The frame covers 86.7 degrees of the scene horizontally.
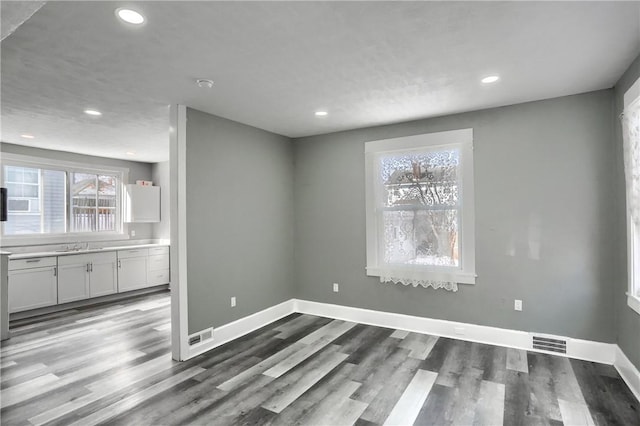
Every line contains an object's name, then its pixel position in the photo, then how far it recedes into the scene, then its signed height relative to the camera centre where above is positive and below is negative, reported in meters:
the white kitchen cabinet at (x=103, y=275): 5.52 -0.95
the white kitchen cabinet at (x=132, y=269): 5.89 -0.92
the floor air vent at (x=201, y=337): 3.46 -1.25
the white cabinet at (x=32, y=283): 4.68 -0.93
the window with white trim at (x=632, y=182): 2.54 +0.24
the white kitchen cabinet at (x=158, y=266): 6.39 -0.93
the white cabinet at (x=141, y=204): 6.46 +0.27
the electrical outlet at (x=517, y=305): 3.54 -0.95
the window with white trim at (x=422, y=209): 3.84 +0.07
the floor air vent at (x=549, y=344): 3.33 -1.30
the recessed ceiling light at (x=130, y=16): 1.82 +1.11
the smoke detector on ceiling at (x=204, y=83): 2.80 +1.13
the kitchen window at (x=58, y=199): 5.20 +0.33
